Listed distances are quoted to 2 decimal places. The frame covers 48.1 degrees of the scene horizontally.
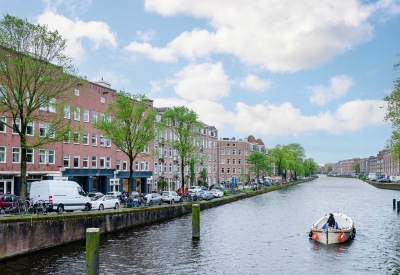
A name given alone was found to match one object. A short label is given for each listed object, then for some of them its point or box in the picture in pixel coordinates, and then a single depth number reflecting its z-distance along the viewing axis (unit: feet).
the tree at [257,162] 490.24
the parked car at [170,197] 210.59
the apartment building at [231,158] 534.37
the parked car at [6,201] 131.42
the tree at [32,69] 131.03
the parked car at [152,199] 191.42
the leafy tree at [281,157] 598.75
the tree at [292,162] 627.13
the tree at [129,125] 190.08
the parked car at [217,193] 274.98
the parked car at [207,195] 248.83
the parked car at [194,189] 277.97
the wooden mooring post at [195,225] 127.44
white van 140.26
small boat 122.72
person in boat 130.41
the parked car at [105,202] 157.99
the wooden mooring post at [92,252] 75.10
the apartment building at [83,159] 187.11
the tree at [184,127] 252.42
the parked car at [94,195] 185.45
